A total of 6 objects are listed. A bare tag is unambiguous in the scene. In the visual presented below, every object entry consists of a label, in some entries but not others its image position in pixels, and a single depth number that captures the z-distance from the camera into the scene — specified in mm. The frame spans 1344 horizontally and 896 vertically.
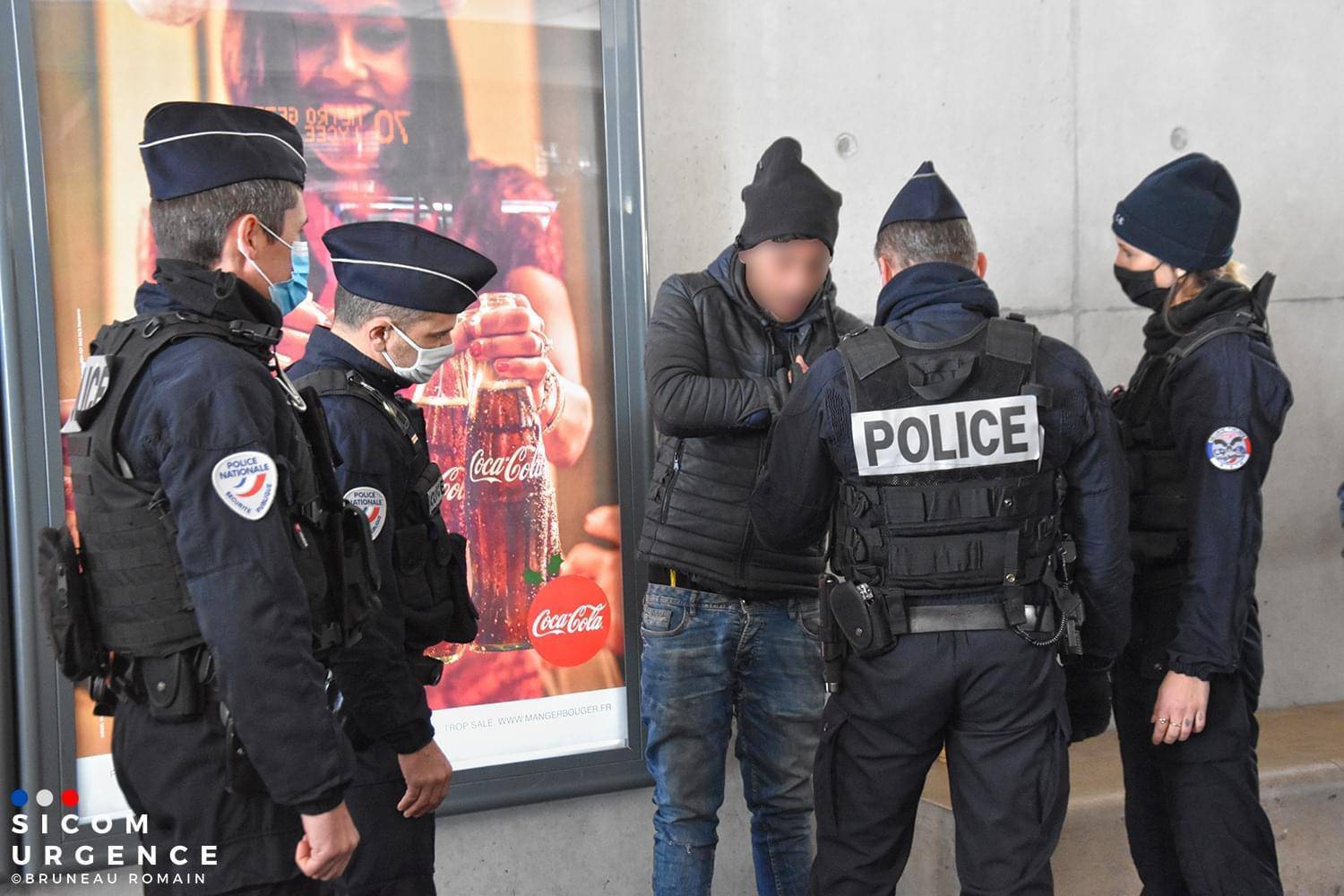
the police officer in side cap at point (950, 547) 2168
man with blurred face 2693
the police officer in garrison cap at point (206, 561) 1587
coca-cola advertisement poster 2758
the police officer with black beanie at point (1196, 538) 2492
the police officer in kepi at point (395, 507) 2031
